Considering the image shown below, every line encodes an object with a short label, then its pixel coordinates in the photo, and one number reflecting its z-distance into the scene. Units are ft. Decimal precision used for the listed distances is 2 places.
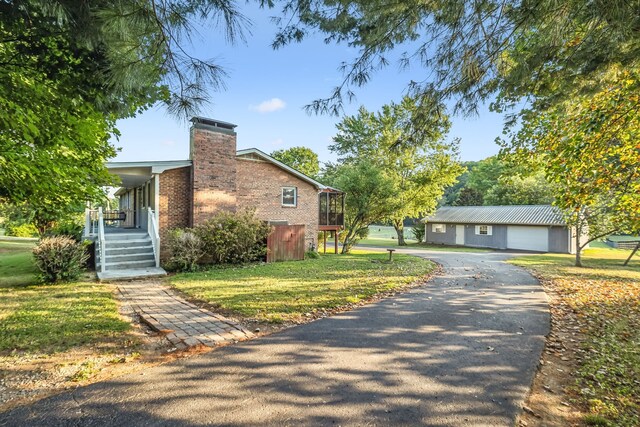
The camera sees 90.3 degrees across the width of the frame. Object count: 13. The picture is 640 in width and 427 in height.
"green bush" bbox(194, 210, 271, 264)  40.96
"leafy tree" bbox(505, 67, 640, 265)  18.70
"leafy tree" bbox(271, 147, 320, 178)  150.71
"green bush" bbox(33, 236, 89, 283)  28.25
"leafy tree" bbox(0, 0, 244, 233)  10.93
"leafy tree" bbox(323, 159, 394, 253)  71.61
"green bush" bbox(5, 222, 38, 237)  88.59
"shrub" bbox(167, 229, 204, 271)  37.83
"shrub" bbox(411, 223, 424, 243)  120.16
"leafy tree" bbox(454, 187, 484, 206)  142.92
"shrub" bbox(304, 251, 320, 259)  55.31
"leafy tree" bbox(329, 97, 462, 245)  87.20
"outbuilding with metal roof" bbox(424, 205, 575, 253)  86.35
